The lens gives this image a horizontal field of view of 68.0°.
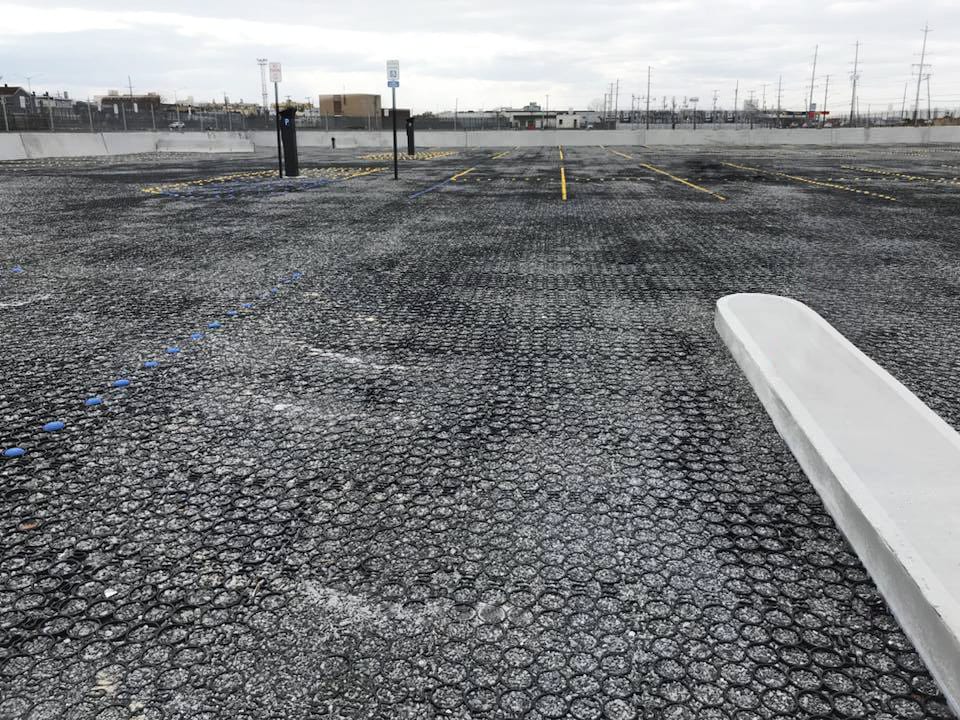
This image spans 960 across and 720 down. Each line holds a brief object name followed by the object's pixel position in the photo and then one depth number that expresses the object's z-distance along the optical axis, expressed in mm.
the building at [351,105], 108375
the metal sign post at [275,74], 22980
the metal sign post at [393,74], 19844
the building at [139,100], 115325
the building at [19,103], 38891
